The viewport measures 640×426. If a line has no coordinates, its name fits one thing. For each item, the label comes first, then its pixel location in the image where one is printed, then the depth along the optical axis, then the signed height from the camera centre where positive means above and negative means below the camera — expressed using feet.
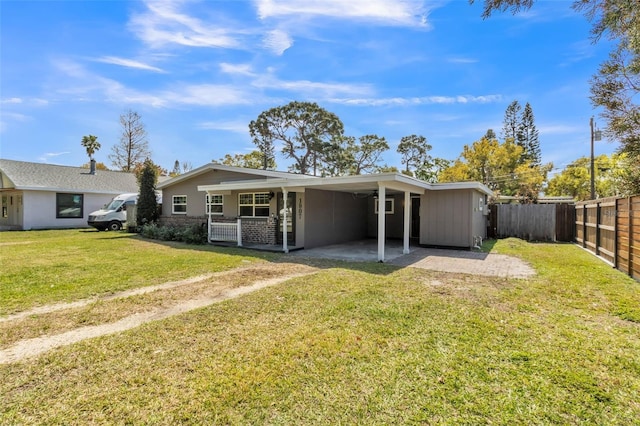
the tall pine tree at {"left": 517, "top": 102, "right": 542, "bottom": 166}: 125.70 +28.91
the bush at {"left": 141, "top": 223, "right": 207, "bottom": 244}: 42.60 -3.39
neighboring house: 59.82 +2.80
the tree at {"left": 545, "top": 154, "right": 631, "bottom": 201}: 103.71 +10.83
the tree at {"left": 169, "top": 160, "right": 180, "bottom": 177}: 162.71 +22.23
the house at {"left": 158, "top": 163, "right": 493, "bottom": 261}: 34.30 +0.11
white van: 56.80 -1.20
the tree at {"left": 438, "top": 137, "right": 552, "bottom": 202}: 105.81 +14.41
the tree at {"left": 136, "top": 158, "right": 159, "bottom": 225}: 53.72 +1.94
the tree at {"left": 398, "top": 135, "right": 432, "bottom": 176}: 131.03 +23.89
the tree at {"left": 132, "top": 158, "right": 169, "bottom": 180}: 107.02 +15.43
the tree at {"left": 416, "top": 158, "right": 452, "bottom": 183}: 128.98 +16.76
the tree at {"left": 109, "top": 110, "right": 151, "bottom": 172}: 105.81 +21.12
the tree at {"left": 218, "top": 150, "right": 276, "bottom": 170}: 115.55 +17.91
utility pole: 62.12 +7.77
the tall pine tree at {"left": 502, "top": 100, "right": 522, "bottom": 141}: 129.29 +36.54
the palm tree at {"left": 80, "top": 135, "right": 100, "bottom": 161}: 102.63 +20.92
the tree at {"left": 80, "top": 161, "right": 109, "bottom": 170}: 126.05 +17.31
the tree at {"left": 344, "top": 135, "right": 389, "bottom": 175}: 118.62 +21.79
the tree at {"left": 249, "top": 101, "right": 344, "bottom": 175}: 110.52 +27.41
